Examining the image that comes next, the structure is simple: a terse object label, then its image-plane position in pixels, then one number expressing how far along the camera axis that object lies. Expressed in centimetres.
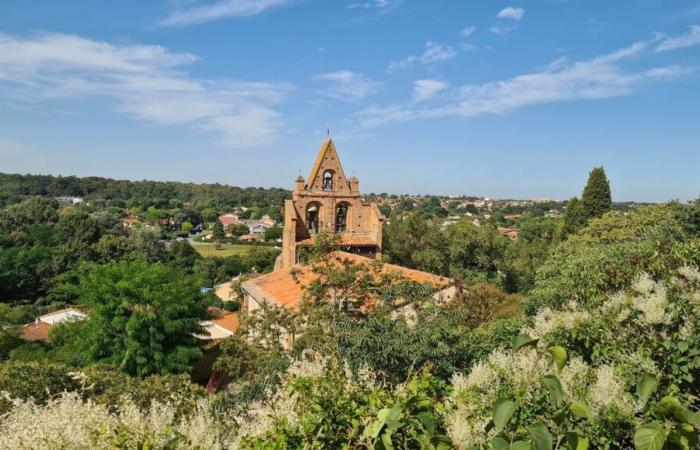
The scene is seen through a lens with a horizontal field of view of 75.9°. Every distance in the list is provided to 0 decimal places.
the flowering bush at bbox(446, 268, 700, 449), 450
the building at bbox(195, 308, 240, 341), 2356
